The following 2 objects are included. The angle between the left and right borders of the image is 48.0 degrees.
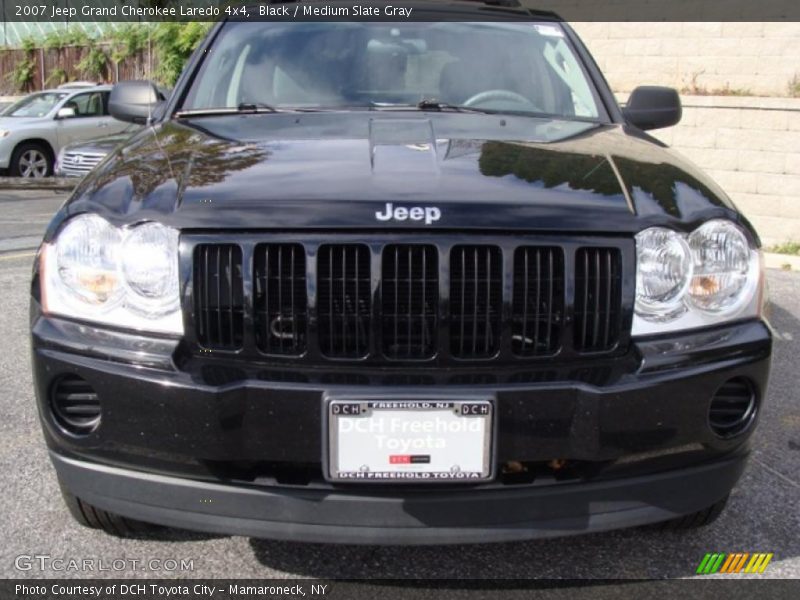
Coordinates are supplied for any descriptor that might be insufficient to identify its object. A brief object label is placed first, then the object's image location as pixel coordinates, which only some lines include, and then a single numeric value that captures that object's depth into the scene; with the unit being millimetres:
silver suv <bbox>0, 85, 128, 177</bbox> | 13727
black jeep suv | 2145
